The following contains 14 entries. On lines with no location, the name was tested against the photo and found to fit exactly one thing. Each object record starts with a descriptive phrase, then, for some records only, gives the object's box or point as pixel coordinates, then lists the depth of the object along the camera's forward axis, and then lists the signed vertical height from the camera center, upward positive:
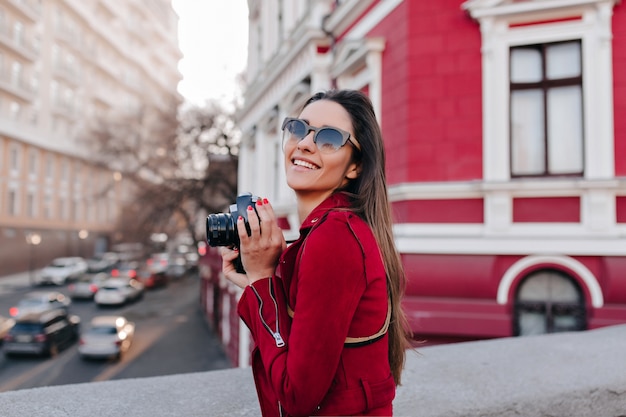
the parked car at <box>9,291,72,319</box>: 23.91 -4.09
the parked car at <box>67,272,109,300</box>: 33.59 -4.54
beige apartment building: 36.34 +8.47
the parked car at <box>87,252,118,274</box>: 41.91 -3.62
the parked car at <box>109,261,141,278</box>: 37.45 -3.84
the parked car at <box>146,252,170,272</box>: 41.41 -3.61
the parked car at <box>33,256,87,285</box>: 36.97 -3.85
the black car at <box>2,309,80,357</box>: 18.56 -4.32
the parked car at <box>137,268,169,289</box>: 38.66 -4.44
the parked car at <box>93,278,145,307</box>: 30.97 -4.47
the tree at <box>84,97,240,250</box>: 27.80 +2.90
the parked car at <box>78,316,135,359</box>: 19.19 -4.58
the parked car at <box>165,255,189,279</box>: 44.31 -4.21
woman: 1.17 -0.14
